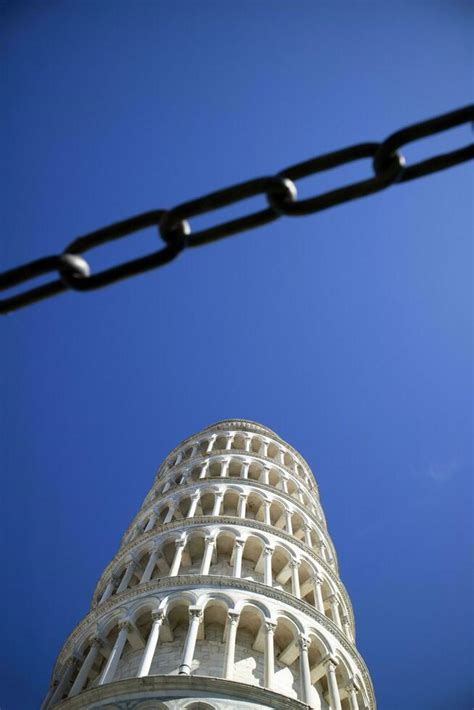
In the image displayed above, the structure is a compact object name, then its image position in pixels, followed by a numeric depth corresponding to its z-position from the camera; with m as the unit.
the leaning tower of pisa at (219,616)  11.92
